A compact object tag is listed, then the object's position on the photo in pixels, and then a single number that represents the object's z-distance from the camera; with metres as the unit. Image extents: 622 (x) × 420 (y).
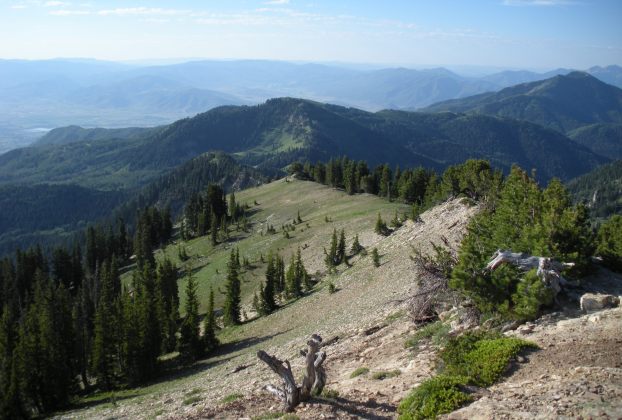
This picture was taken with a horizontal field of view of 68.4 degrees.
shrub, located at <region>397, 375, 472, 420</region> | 13.23
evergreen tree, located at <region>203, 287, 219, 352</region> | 45.88
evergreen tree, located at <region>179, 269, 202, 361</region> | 45.06
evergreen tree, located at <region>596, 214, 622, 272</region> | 22.25
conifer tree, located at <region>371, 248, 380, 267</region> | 46.22
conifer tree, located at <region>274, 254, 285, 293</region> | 60.59
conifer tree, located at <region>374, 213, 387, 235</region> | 64.00
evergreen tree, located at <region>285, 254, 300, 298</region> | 55.59
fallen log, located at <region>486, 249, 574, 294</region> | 17.69
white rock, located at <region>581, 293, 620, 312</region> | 17.36
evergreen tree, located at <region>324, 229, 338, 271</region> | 59.72
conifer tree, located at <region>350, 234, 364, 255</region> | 60.07
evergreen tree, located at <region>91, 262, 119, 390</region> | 47.19
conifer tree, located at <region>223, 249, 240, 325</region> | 54.84
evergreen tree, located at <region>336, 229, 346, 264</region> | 60.12
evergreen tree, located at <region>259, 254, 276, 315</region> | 54.28
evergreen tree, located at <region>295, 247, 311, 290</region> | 56.25
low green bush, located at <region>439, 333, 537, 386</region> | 14.78
